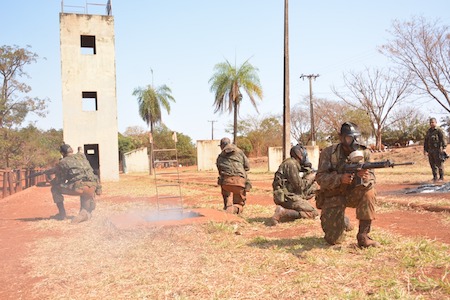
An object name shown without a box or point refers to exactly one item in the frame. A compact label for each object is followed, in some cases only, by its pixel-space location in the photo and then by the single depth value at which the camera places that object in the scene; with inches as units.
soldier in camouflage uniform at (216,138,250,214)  365.7
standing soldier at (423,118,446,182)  520.5
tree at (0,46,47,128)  1139.0
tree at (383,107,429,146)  1836.9
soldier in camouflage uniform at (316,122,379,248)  207.3
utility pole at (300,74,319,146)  1721.0
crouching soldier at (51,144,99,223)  363.9
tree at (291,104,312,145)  2092.8
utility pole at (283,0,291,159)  691.4
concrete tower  931.3
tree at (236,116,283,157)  1973.4
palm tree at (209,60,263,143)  1171.9
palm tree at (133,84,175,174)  1428.4
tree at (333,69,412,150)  1517.0
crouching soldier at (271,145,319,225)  309.4
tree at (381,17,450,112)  1020.5
